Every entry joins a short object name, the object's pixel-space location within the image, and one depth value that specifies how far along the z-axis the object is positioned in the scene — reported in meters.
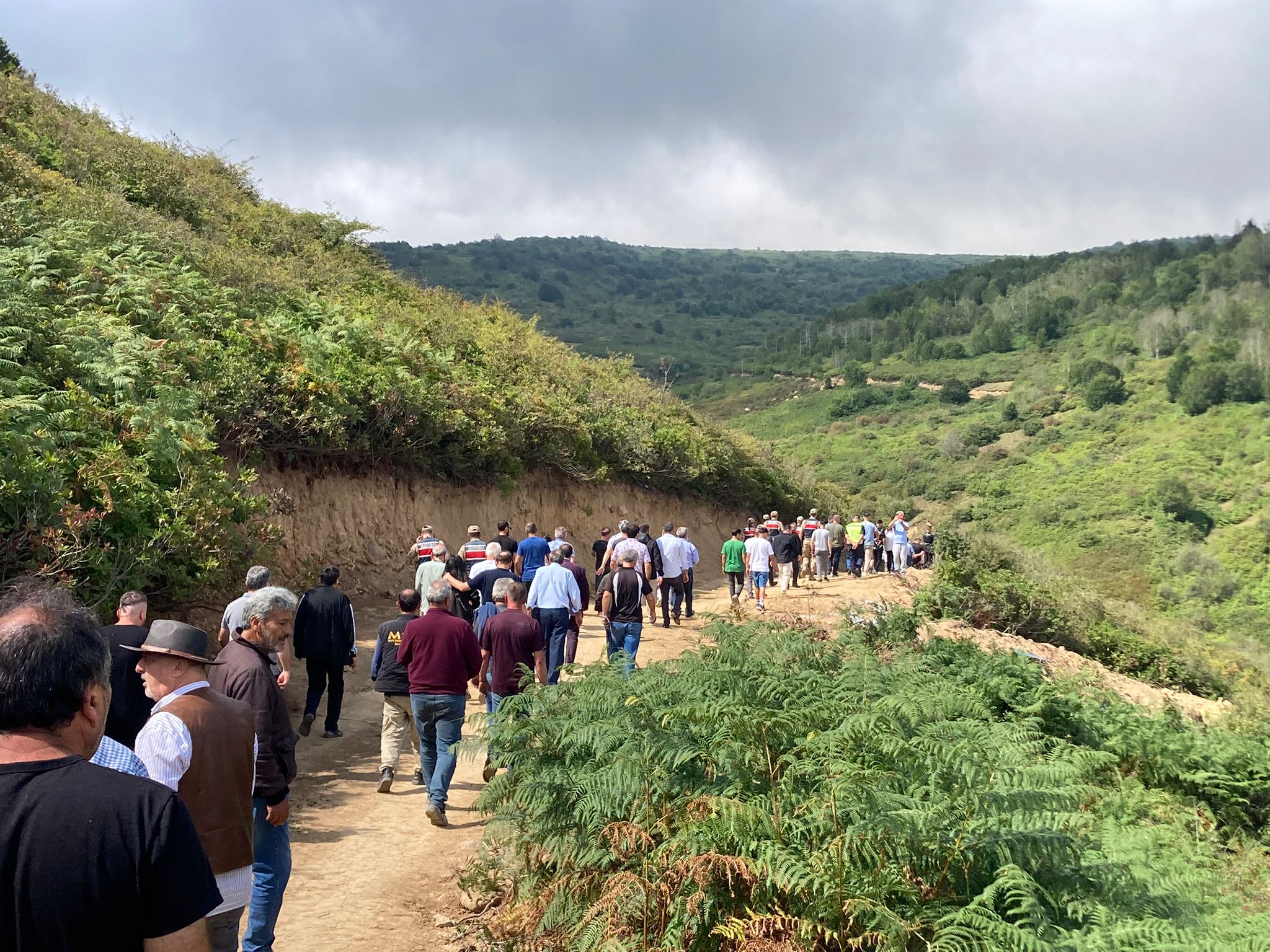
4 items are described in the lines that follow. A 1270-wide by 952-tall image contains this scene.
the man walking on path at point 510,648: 8.02
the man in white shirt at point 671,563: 15.73
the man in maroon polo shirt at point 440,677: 7.29
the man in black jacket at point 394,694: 7.97
